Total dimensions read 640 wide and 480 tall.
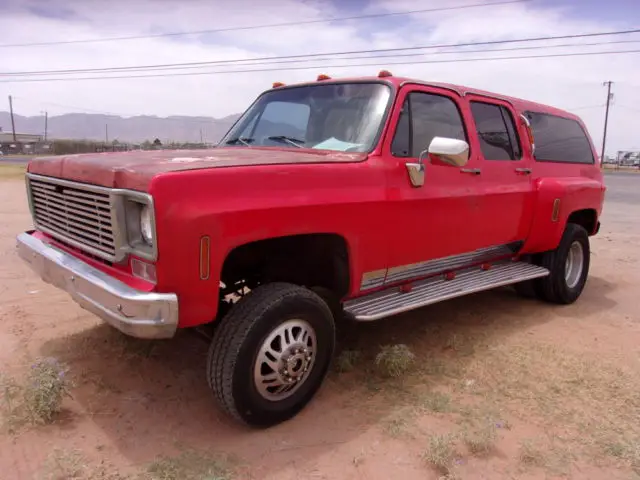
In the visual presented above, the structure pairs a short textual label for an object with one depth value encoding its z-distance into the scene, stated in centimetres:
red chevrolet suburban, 264
